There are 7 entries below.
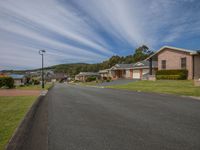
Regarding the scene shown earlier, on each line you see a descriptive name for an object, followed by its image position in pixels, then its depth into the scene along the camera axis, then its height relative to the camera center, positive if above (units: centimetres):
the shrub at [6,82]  2723 -154
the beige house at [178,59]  2254 +262
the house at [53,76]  11452 -159
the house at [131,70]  3465 +115
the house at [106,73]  5028 +49
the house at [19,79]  4586 -170
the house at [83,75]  7540 -43
